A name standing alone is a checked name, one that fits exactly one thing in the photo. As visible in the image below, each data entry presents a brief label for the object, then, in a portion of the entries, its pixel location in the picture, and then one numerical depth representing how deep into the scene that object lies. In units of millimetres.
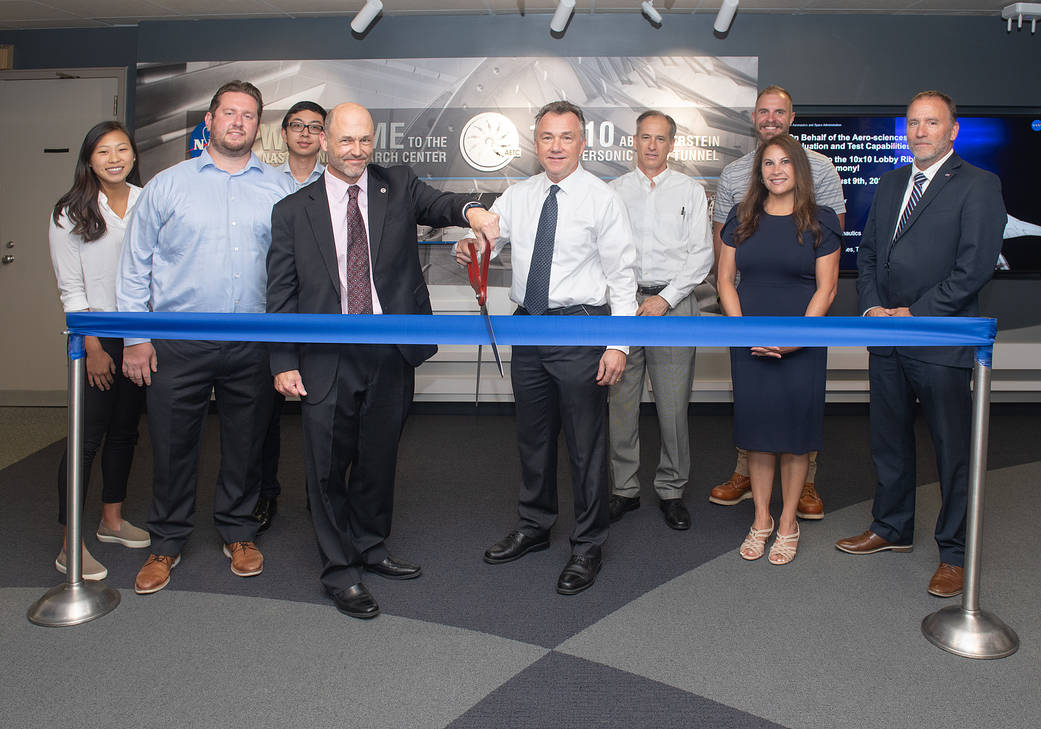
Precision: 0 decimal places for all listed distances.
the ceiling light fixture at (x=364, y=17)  5521
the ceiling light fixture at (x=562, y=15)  5363
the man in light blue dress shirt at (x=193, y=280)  2902
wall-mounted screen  5961
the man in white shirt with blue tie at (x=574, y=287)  2975
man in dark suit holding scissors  2727
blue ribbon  2498
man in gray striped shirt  3910
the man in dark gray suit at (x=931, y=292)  2902
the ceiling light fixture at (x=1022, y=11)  5672
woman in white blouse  3113
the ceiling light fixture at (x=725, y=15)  5426
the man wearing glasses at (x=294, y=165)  3760
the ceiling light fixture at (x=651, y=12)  5568
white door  6453
